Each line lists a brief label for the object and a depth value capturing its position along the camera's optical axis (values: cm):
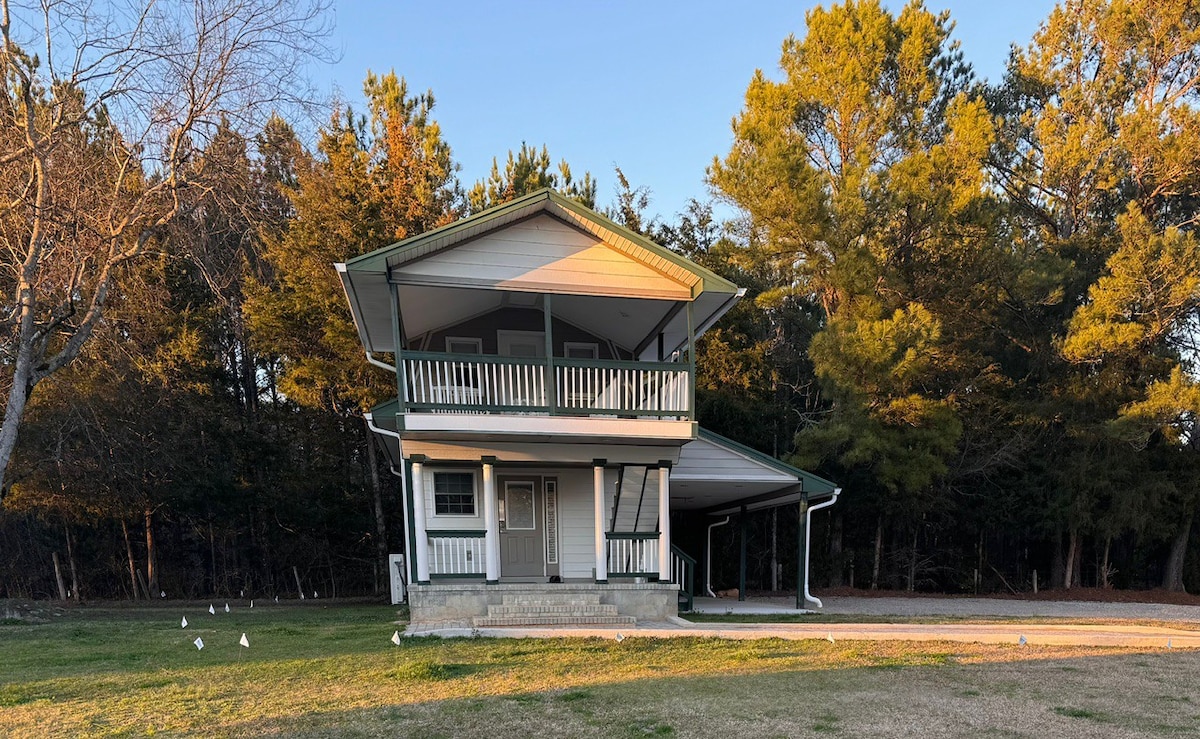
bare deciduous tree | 1414
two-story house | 1180
